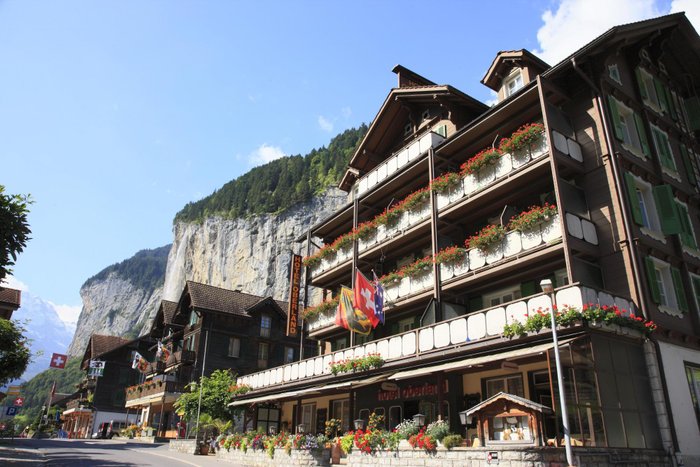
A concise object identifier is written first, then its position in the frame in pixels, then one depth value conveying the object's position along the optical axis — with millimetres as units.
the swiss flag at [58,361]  73594
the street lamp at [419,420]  18438
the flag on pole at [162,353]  48491
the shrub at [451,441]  16109
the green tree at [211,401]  34781
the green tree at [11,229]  15125
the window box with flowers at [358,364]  22938
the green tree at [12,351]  27219
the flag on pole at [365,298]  23516
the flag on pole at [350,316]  23891
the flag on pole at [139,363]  50094
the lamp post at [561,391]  12890
